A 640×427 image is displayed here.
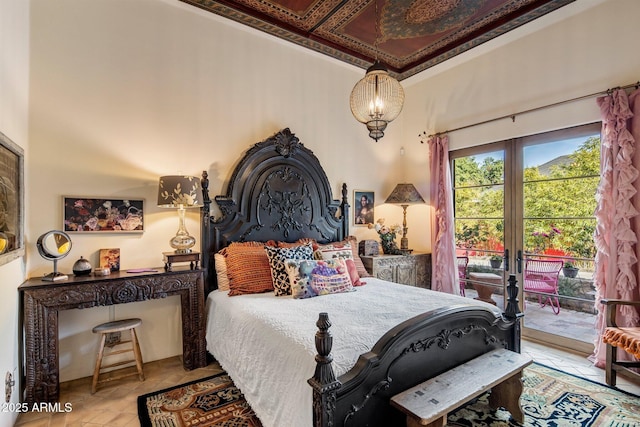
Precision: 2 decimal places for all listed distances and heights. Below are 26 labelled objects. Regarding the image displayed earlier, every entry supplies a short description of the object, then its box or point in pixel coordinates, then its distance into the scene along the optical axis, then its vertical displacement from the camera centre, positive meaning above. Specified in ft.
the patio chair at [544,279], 11.13 -2.20
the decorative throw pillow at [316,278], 8.96 -1.74
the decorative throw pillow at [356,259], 12.07 -1.60
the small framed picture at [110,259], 9.11 -1.18
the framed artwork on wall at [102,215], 8.85 +0.09
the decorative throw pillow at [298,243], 11.43 -0.92
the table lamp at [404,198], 14.52 +0.95
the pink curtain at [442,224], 13.64 -0.25
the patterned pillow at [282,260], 9.32 -1.30
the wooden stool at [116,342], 8.23 -3.53
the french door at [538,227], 10.48 -0.31
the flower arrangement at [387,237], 14.48 -0.86
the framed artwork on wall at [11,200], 6.04 +0.38
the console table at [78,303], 7.31 -2.16
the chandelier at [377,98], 7.84 +3.01
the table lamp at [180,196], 9.31 +0.65
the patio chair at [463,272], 13.79 -2.34
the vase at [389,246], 14.43 -1.27
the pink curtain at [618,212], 8.94 +0.20
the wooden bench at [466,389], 5.04 -3.03
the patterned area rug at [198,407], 6.99 -4.50
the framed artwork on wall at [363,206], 14.70 +0.57
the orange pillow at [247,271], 9.52 -1.63
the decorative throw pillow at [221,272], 9.99 -1.72
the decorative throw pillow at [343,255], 10.59 -1.27
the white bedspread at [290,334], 5.41 -2.35
